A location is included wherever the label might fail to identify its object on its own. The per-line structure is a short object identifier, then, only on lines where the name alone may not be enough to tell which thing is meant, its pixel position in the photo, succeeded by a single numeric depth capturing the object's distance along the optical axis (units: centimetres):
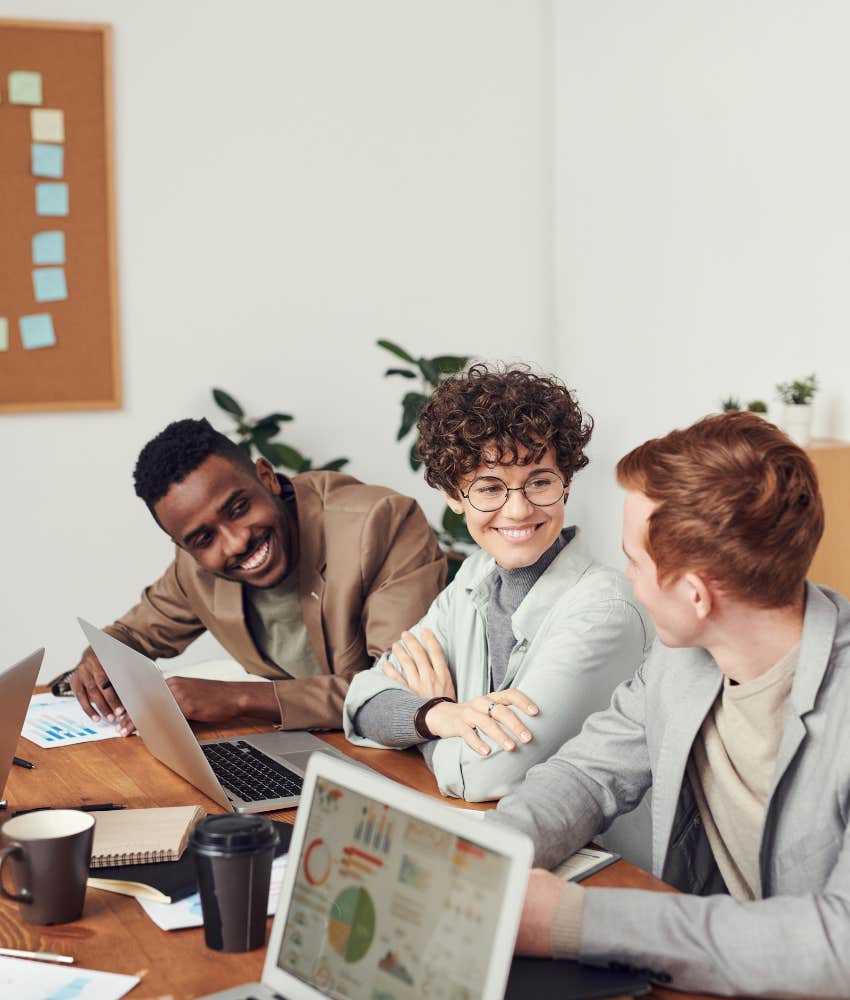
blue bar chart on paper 199
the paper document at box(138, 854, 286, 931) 122
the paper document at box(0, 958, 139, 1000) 110
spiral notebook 136
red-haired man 110
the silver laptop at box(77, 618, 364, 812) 160
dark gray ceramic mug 119
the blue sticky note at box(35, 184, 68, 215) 373
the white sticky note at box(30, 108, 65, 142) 371
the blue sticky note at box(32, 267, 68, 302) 375
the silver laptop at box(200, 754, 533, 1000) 90
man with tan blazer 224
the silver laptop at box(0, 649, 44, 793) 153
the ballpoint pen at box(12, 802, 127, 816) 159
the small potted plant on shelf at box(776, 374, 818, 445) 285
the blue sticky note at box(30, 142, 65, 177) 371
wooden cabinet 266
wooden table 113
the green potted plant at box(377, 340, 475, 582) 363
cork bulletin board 369
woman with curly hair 167
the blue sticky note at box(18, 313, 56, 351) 375
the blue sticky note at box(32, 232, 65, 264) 374
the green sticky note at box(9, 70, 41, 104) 367
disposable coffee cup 112
